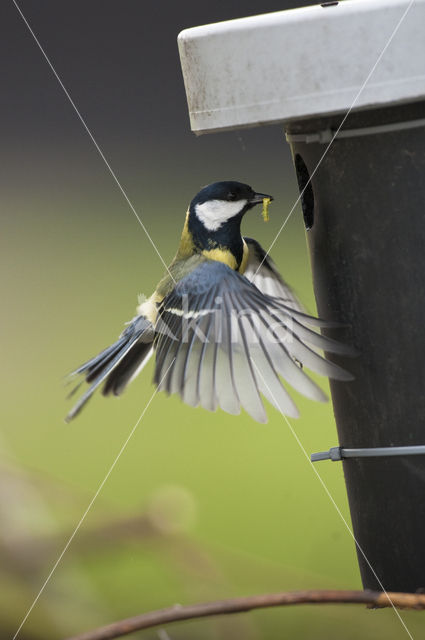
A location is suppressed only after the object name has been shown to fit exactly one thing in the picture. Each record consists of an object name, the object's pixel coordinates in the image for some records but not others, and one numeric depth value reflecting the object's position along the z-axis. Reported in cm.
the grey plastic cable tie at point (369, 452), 413
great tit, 414
